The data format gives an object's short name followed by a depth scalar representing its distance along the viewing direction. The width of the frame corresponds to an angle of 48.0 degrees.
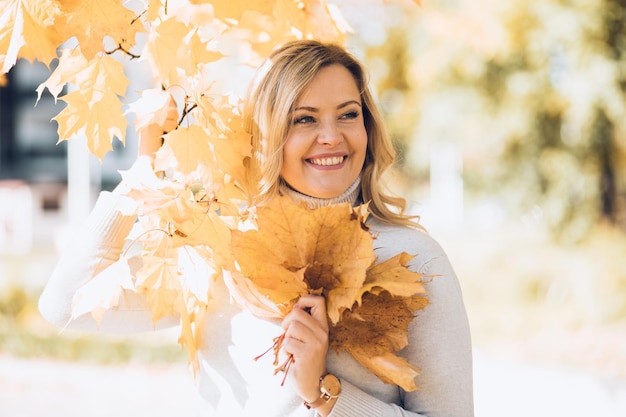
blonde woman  1.48
